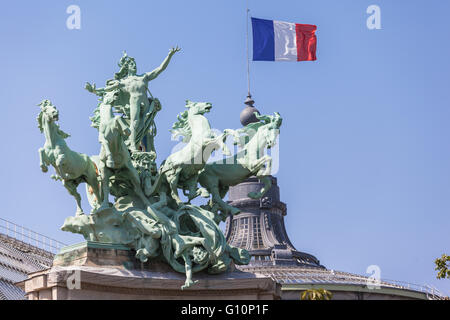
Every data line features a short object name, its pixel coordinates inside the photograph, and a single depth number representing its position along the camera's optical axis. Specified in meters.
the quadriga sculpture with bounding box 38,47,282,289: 39.50
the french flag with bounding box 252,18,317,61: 54.44
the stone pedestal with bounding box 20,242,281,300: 37.56
